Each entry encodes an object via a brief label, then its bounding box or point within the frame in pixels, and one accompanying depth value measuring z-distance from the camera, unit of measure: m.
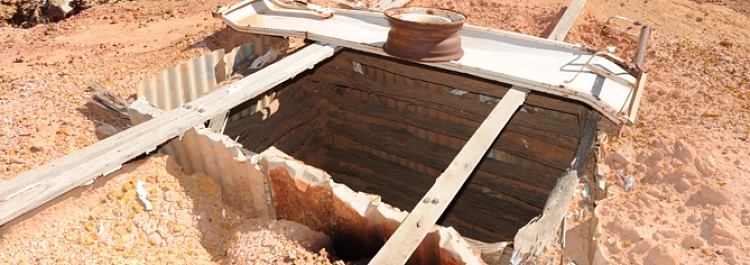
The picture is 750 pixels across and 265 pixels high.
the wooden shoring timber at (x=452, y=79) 5.02
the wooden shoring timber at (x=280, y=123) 5.72
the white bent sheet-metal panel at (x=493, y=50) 4.31
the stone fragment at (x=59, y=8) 9.53
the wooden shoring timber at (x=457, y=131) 5.46
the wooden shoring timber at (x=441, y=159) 5.82
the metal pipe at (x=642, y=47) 4.68
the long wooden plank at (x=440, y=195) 2.76
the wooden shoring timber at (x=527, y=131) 5.26
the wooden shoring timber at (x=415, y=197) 6.33
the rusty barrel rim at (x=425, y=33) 4.58
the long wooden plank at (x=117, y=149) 3.05
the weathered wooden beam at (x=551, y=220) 3.14
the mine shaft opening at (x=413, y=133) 5.43
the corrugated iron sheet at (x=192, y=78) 4.51
